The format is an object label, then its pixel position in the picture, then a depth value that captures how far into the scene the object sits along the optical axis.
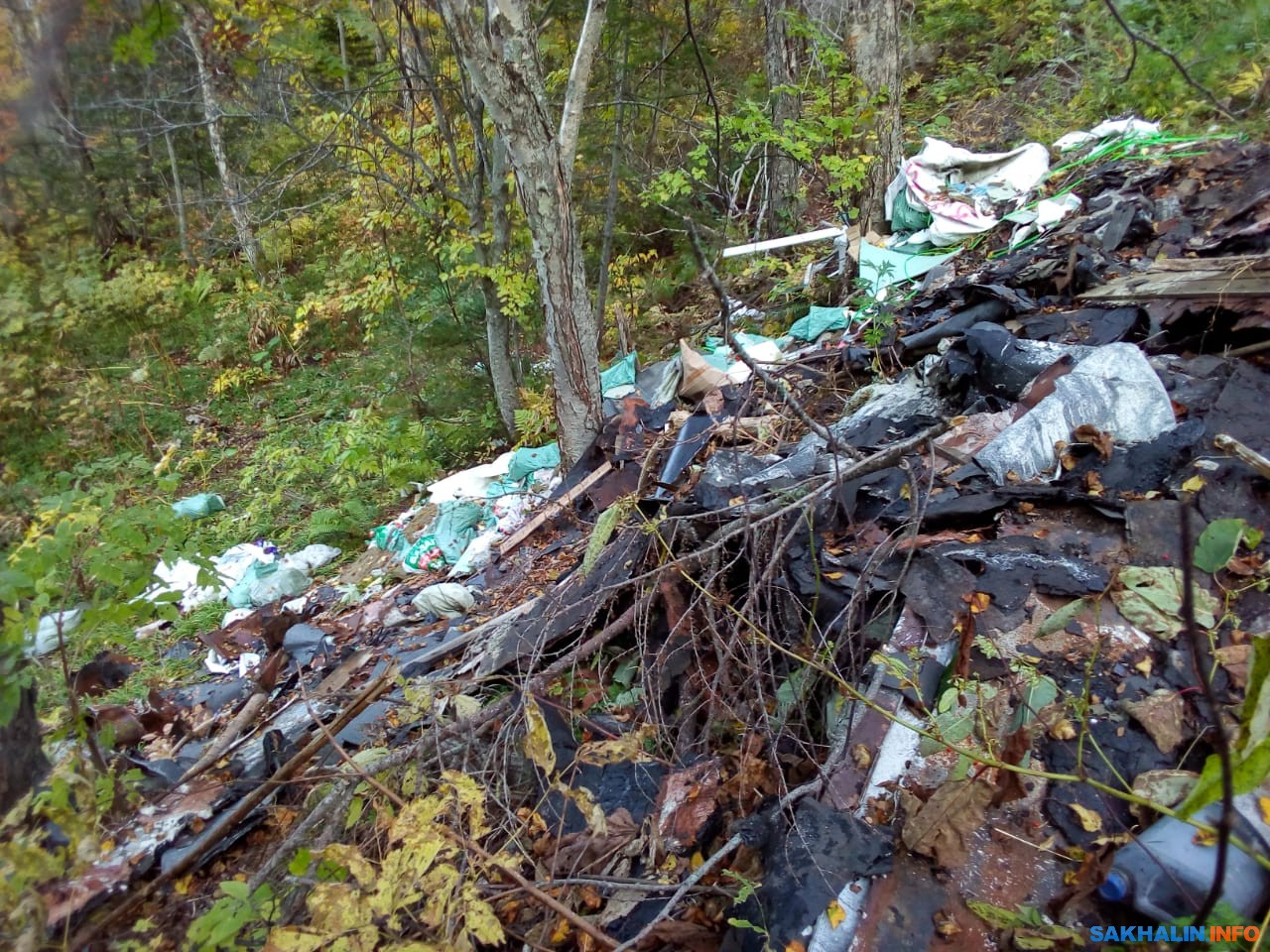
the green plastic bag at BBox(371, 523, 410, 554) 4.88
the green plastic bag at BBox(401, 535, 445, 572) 4.50
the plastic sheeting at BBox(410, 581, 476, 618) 3.62
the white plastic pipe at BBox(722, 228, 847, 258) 6.09
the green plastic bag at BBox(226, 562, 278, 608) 4.86
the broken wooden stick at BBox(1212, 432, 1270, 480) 2.06
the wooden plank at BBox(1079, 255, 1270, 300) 2.94
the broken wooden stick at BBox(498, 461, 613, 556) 4.04
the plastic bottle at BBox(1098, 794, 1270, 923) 1.16
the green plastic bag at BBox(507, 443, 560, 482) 4.95
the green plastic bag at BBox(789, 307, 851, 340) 5.05
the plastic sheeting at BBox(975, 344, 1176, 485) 2.51
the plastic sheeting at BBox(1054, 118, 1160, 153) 5.46
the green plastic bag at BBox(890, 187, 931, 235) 5.77
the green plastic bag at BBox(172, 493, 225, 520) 6.36
